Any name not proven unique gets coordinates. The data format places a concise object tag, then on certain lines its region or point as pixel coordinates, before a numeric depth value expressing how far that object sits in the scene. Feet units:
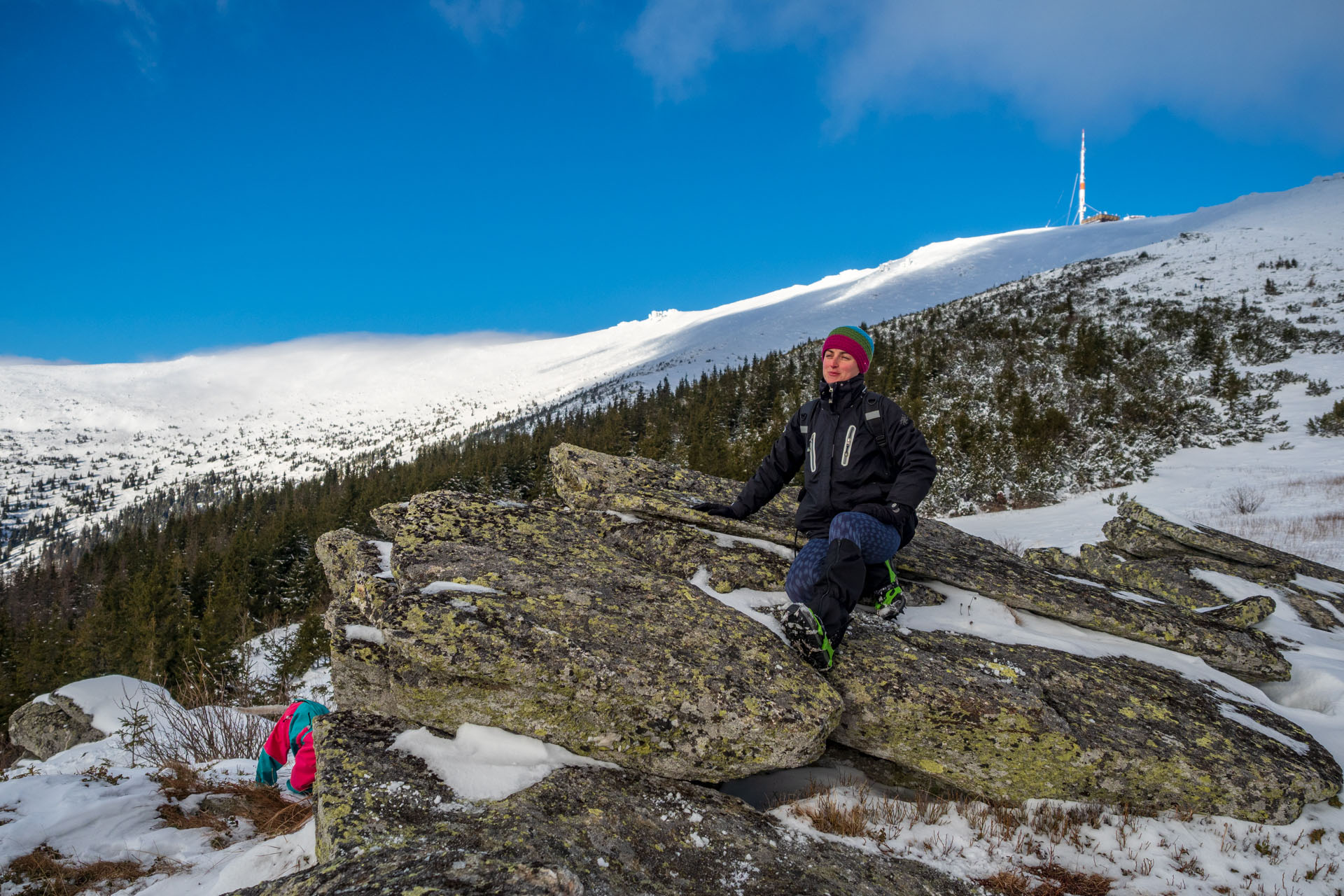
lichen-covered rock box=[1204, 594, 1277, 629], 24.12
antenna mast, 366.63
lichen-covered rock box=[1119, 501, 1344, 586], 34.96
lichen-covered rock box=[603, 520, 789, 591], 19.84
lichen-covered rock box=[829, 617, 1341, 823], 14.32
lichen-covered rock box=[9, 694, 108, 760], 36.27
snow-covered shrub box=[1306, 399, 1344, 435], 101.35
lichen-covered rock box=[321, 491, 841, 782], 13.58
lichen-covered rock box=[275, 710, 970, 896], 9.89
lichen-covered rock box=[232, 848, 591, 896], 8.56
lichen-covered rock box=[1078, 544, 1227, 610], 29.58
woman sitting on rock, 15.49
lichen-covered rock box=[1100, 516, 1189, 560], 38.32
